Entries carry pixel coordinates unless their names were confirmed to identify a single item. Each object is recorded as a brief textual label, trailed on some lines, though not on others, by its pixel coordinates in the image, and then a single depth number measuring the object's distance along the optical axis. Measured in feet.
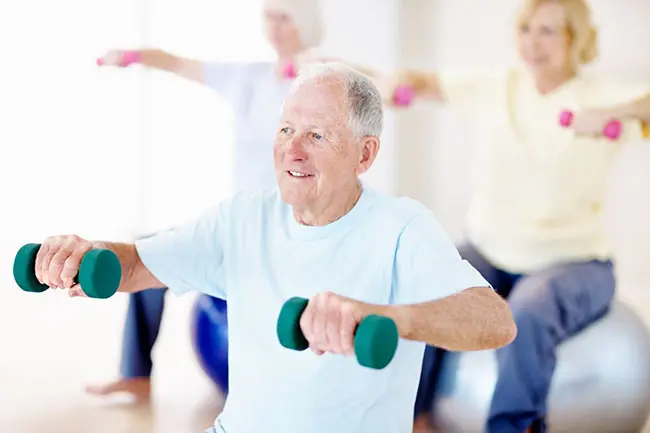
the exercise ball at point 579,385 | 8.50
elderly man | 4.95
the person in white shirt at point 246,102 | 9.64
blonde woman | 8.39
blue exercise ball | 9.51
